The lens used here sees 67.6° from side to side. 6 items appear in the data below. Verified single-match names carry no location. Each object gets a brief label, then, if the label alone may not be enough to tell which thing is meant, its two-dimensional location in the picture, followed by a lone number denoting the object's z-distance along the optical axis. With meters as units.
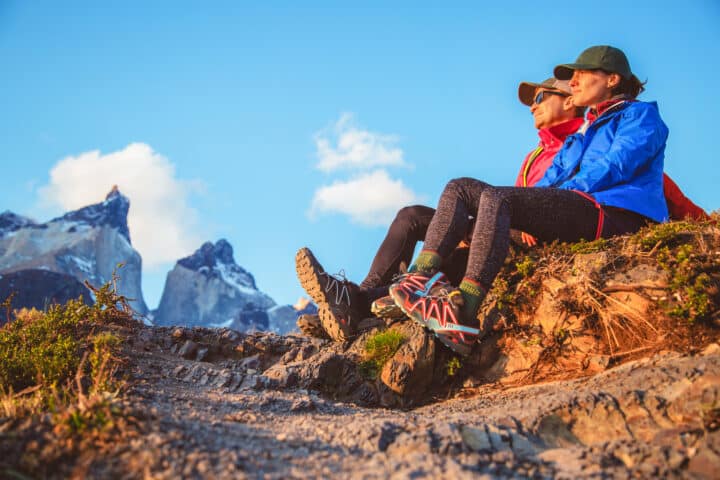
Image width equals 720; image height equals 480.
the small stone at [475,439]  2.60
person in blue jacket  4.11
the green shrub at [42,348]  3.53
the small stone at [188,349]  5.29
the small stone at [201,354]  5.33
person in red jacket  4.94
